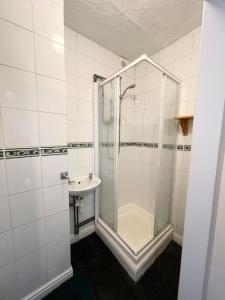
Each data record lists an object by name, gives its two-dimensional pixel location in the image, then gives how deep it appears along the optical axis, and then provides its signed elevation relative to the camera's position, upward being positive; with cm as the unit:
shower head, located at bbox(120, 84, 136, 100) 199 +71
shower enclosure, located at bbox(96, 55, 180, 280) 150 -34
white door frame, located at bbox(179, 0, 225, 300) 49 -4
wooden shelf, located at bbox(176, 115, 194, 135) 156 +16
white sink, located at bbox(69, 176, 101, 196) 140 -56
